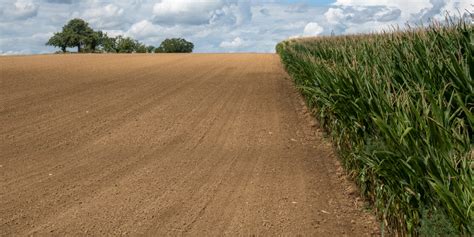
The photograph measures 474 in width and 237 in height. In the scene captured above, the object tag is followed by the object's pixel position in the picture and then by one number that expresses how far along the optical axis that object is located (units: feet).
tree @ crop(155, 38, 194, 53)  368.01
